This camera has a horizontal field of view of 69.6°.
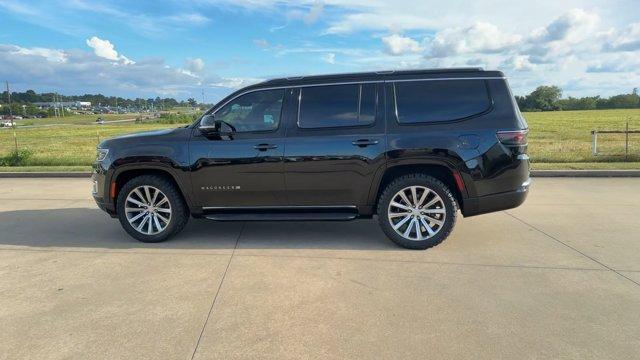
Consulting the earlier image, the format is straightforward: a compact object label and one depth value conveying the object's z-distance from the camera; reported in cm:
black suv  503
